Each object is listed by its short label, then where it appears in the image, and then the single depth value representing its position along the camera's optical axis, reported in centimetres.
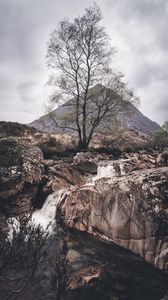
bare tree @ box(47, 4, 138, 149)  1574
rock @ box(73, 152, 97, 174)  1279
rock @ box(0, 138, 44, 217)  1010
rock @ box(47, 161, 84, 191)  1129
